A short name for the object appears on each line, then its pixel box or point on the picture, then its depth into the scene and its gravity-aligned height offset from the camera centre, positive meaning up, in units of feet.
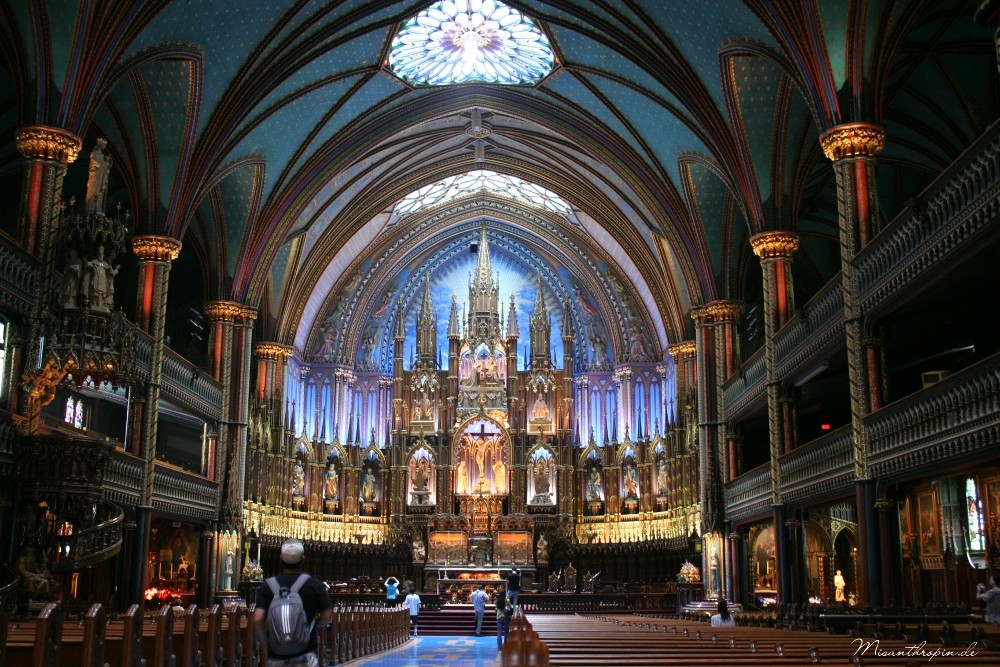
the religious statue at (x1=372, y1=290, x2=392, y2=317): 130.21 +29.67
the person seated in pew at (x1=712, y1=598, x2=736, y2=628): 58.44 -4.00
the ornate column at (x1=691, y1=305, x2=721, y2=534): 94.27 +13.73
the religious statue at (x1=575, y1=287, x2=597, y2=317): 129.18 +29.37
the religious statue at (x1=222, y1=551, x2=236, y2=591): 88.84 -2.15
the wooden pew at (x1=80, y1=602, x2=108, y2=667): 23.22 -2.00
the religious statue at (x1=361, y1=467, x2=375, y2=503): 122.21 +6.96
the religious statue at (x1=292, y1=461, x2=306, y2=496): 114.01 +7.31
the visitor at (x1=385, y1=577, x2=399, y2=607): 89.15 -3.94
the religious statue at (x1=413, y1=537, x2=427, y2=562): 118.32 -0.65
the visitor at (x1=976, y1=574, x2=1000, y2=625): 41.22 -2.11
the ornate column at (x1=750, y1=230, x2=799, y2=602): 73.36 +16.75
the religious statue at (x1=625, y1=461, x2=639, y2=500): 118.11 +7.25
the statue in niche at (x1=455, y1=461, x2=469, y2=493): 123.24 +8.05
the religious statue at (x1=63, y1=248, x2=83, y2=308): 57.82 +14.79
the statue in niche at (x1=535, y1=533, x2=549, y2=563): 116.98 -0.32
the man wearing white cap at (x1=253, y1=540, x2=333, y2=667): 22.50 -1.17
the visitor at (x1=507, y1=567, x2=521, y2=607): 71.46 -2.57
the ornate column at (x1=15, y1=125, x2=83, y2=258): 58.59 +20.72
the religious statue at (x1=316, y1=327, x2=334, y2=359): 124.67 +23.75
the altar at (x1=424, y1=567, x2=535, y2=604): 111.55 -3.53
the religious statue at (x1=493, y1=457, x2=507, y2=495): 123.34 +8.30
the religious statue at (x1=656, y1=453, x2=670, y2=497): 112.57 +7.46
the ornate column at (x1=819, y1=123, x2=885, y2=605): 58.75 +19.60
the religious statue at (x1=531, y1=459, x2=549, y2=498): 122.01 +8.20
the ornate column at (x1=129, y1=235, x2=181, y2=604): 72.84 +16.28
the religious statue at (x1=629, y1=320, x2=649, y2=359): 122.93 +23.64
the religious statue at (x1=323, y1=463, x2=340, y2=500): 119.14 +6.90
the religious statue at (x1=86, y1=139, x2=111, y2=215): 59.62 +20.80
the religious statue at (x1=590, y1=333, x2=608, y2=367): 127.03 +23.46
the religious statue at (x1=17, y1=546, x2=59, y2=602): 50.75 -1.37
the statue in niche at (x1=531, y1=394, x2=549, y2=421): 124.77 +16.27
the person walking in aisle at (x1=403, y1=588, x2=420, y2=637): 82.89 -4.51
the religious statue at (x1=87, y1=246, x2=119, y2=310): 58.23 +14.59
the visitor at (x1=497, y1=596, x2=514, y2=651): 64.44 -4.38
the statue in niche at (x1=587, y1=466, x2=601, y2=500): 121.39 +7.14
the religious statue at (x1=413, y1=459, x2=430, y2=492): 123.24 +8.41
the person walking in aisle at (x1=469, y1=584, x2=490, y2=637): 79.24 -4.40
